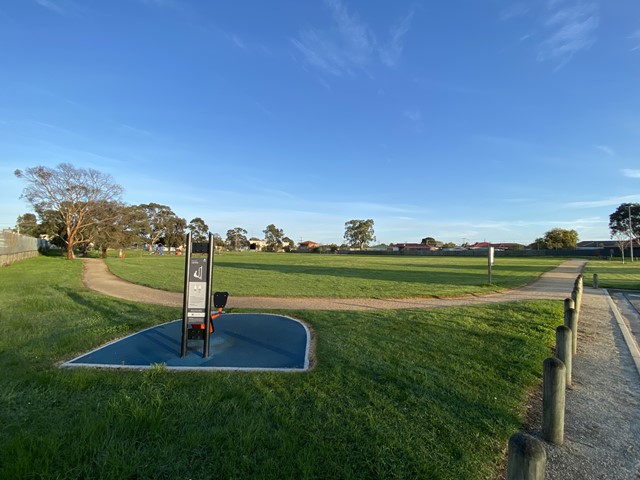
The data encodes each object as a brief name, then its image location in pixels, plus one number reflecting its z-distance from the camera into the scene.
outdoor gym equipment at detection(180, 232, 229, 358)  5.37
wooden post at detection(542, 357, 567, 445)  3.15
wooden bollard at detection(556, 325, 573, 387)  4.35
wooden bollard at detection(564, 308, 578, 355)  5.54
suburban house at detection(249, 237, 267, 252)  147.00
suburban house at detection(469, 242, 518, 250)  126.73
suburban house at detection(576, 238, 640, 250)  106.31
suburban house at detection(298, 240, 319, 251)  172.70
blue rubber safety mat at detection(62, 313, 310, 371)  4.95
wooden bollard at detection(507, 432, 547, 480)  1.94
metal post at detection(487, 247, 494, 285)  16.23
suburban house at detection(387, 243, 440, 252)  141.75
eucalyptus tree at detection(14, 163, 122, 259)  41.19
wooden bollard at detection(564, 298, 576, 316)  5.66
